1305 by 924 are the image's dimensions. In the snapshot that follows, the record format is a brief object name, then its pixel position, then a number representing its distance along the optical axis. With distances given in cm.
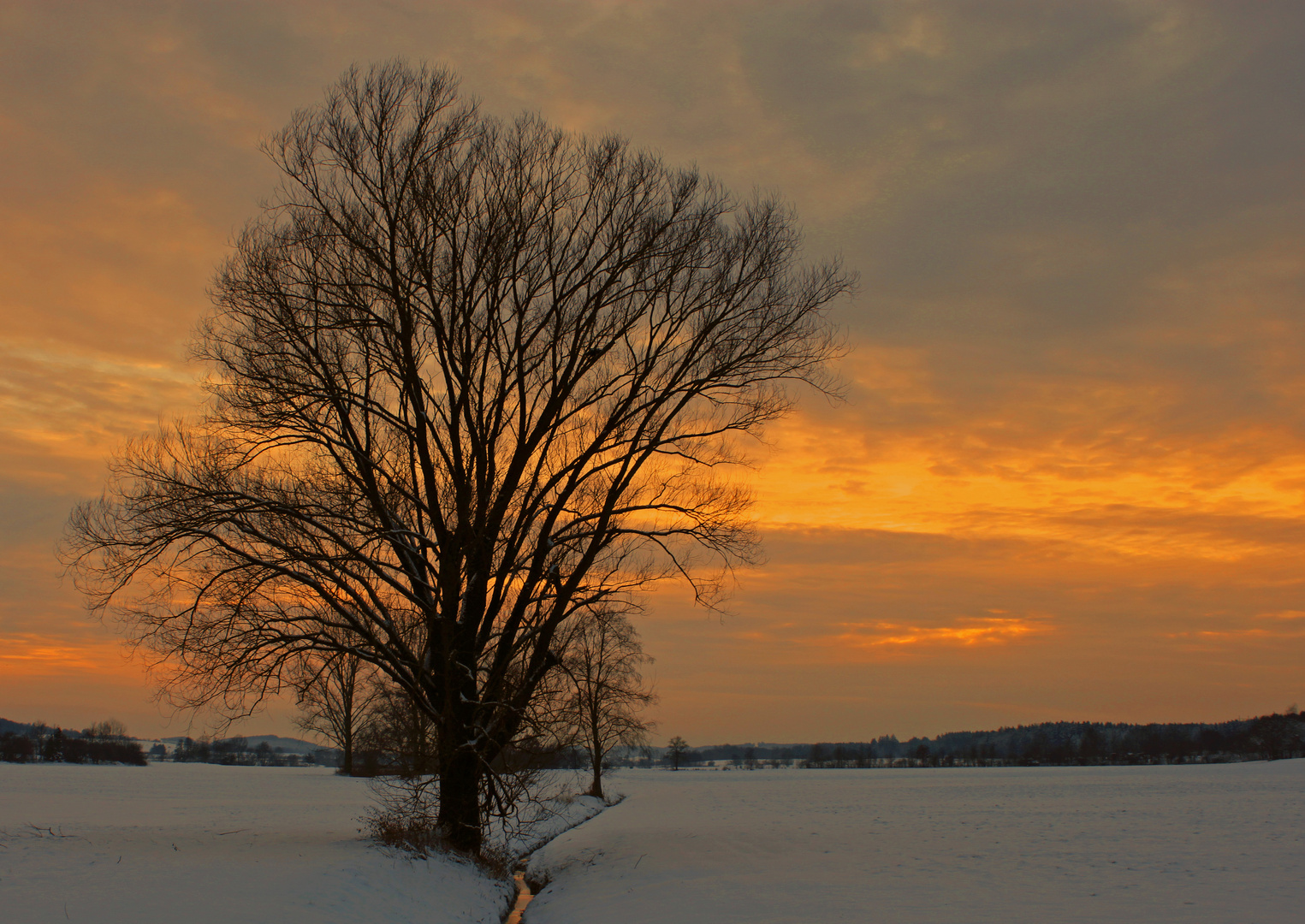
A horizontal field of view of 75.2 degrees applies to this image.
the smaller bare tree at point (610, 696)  4059
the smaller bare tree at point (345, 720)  6044
